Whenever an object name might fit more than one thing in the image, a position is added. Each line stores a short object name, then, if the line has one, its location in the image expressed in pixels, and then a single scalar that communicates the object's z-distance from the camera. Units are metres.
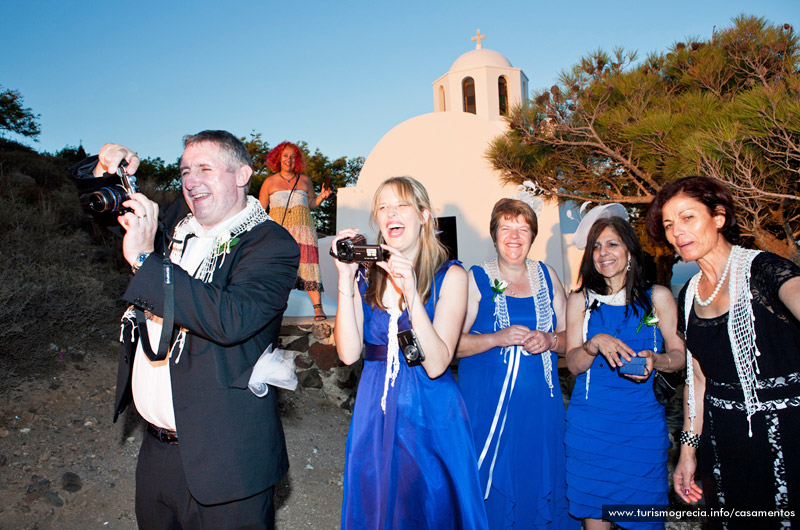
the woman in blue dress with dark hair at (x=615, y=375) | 2.87
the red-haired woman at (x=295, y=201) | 6.38
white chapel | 10.30
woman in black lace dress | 2.05
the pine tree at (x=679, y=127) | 4.61
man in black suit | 1.72
